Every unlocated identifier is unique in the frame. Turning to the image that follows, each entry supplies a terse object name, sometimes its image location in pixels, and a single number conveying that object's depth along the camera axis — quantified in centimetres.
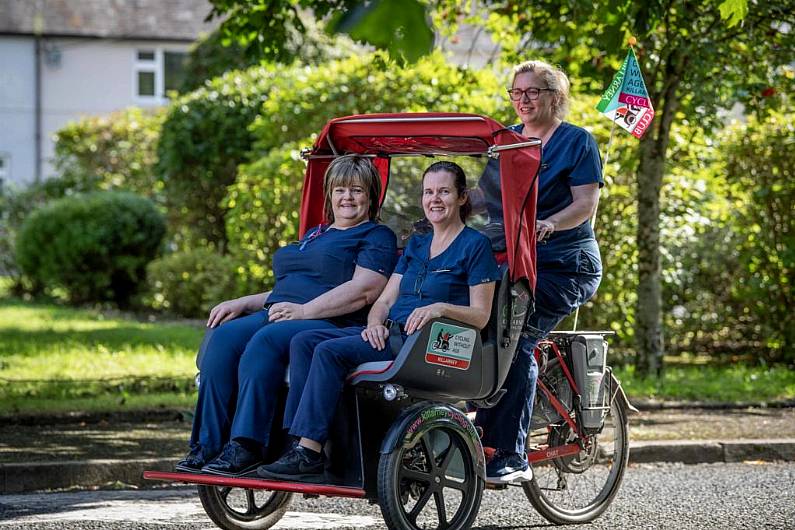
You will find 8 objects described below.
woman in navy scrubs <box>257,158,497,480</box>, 904
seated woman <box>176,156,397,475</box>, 929
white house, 5866
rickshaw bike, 910
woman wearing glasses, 1003
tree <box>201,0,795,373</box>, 1765
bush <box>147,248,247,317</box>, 2866
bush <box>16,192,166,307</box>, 3324
